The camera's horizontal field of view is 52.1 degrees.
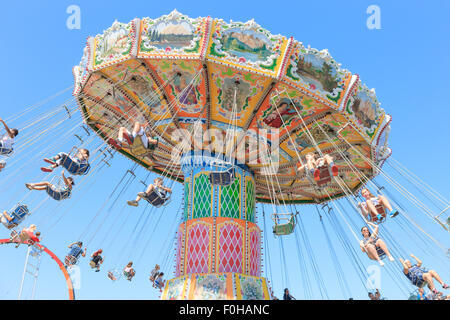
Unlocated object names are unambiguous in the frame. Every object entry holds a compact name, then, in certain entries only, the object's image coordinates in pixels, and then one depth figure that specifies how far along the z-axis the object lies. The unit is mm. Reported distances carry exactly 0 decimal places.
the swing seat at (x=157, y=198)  9938
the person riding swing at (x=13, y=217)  10062
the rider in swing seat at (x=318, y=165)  9055
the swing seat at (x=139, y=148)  9406
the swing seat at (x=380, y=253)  8797
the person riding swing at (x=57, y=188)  9883
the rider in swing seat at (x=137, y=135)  9172
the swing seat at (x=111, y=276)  12258
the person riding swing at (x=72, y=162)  9492
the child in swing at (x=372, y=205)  9414
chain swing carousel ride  10167
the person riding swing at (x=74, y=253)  11266
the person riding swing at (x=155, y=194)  9891
